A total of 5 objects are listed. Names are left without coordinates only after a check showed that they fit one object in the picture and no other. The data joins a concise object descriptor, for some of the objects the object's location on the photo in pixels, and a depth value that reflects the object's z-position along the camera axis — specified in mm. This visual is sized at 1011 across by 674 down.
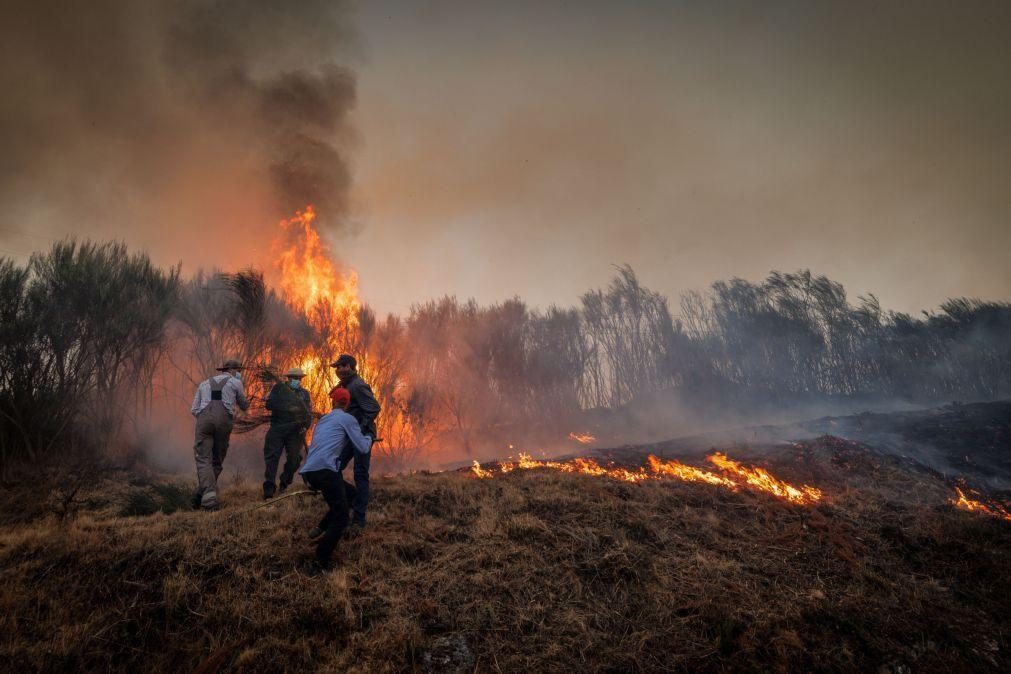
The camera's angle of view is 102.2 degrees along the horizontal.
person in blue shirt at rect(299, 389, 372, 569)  4277
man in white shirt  6246
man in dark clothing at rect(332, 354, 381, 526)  5379
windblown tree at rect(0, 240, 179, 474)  9469
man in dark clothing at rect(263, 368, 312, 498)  7102
